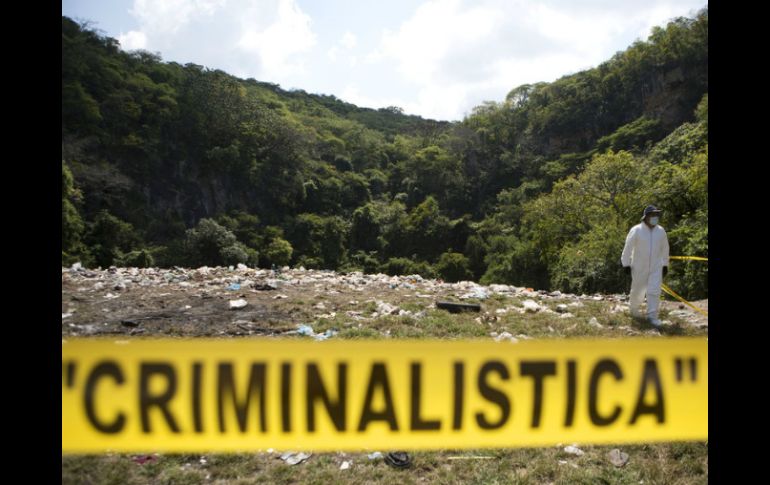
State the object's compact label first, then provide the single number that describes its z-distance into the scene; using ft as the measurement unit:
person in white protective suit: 15.47
